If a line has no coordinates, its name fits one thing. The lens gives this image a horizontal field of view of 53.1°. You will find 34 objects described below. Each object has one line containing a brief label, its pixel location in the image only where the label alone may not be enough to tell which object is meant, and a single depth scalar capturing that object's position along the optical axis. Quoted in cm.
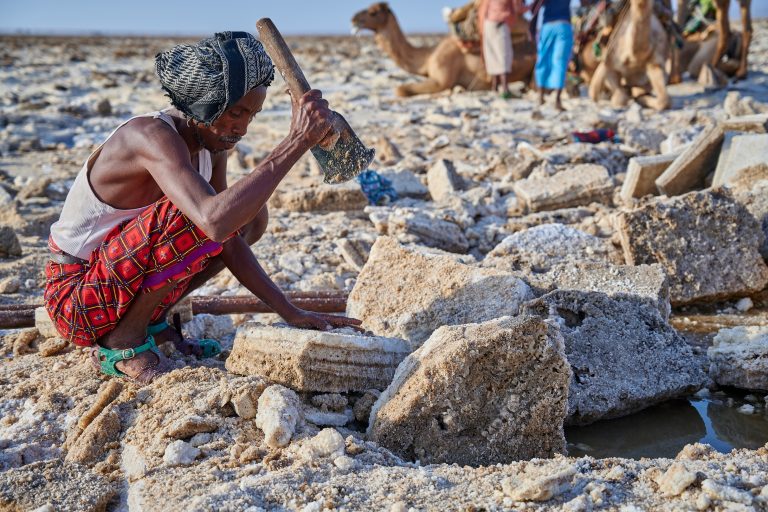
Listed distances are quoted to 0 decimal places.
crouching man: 248
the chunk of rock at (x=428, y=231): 469
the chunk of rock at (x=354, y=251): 449
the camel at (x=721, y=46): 1206
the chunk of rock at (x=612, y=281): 321
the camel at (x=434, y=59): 1212
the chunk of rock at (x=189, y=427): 241
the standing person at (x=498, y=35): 1084
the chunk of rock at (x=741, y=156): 480
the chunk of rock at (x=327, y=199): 561
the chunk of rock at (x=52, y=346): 319
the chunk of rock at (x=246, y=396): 248
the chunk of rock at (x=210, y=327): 350
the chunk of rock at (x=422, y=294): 303
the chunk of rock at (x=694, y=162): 514
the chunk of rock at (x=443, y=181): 591
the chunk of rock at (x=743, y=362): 299
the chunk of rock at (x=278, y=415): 234
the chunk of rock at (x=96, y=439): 243
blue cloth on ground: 579
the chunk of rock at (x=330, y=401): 261
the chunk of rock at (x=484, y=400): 237
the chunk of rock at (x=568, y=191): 543
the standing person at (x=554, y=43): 1023
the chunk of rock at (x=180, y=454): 230
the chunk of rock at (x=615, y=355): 285
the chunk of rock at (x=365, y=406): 260
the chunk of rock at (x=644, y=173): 520
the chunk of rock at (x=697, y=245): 387
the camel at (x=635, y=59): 956
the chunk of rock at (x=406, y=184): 602
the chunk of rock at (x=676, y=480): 193
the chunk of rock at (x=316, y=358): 257
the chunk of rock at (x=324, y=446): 226
